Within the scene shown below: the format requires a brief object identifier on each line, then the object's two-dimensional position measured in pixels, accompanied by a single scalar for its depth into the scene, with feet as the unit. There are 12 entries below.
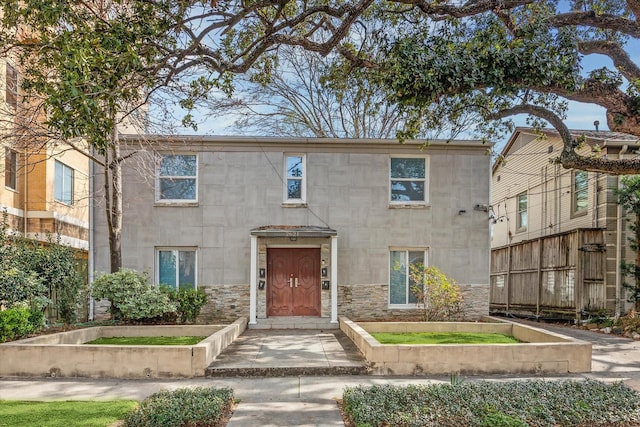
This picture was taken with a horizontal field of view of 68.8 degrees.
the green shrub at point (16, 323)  30.09
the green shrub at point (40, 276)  32.78
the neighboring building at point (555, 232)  48.44
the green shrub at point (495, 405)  17.94
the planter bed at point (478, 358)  28.30
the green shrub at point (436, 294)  43.11
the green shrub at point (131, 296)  38.65
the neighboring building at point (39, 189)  49.34
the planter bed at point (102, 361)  27.68
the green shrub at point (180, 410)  17.62
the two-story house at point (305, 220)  46.68
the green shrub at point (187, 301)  42.11
